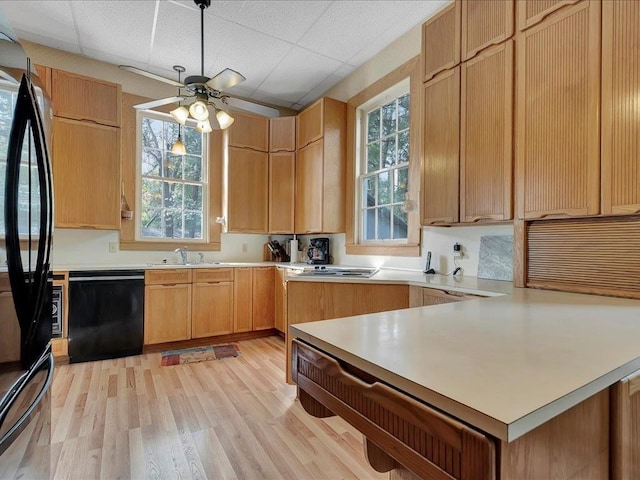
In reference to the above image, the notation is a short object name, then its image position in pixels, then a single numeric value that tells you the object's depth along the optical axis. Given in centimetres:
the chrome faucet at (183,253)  386
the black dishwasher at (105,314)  303
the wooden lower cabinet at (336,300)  247
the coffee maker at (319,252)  416
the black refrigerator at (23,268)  93
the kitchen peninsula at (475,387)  53
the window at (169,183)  392
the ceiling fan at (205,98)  225
